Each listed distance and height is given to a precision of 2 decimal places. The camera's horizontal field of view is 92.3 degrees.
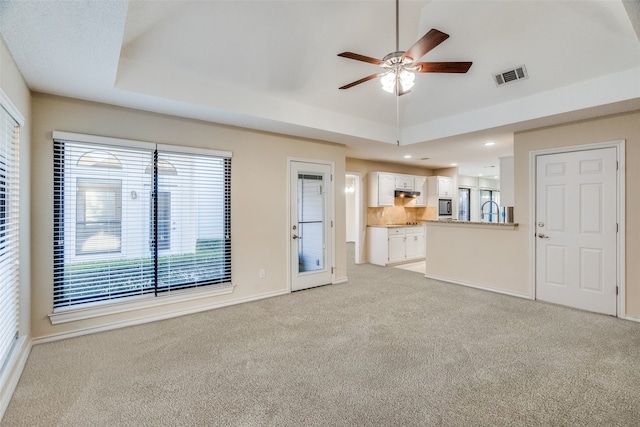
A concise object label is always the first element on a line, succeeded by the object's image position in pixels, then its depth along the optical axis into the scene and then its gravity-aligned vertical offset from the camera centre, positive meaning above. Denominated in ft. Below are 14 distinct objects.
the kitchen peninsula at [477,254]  15.05 -2.23
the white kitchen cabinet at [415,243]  23.75 -2.35
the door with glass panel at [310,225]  15.74 -0.61
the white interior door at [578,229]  12.30 -0.68
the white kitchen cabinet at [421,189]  26.31 +2.13
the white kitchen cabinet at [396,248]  22.45 -2.61
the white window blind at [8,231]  7.29 -0.46
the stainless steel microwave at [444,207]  27.25 +0.55
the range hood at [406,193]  25.17 +1.66
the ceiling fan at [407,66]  7.77 +3.99
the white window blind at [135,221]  10.30 -0.31
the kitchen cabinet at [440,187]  26.94 +2.33
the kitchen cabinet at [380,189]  23.17 +1.82
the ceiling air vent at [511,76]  11.64 +5.36
